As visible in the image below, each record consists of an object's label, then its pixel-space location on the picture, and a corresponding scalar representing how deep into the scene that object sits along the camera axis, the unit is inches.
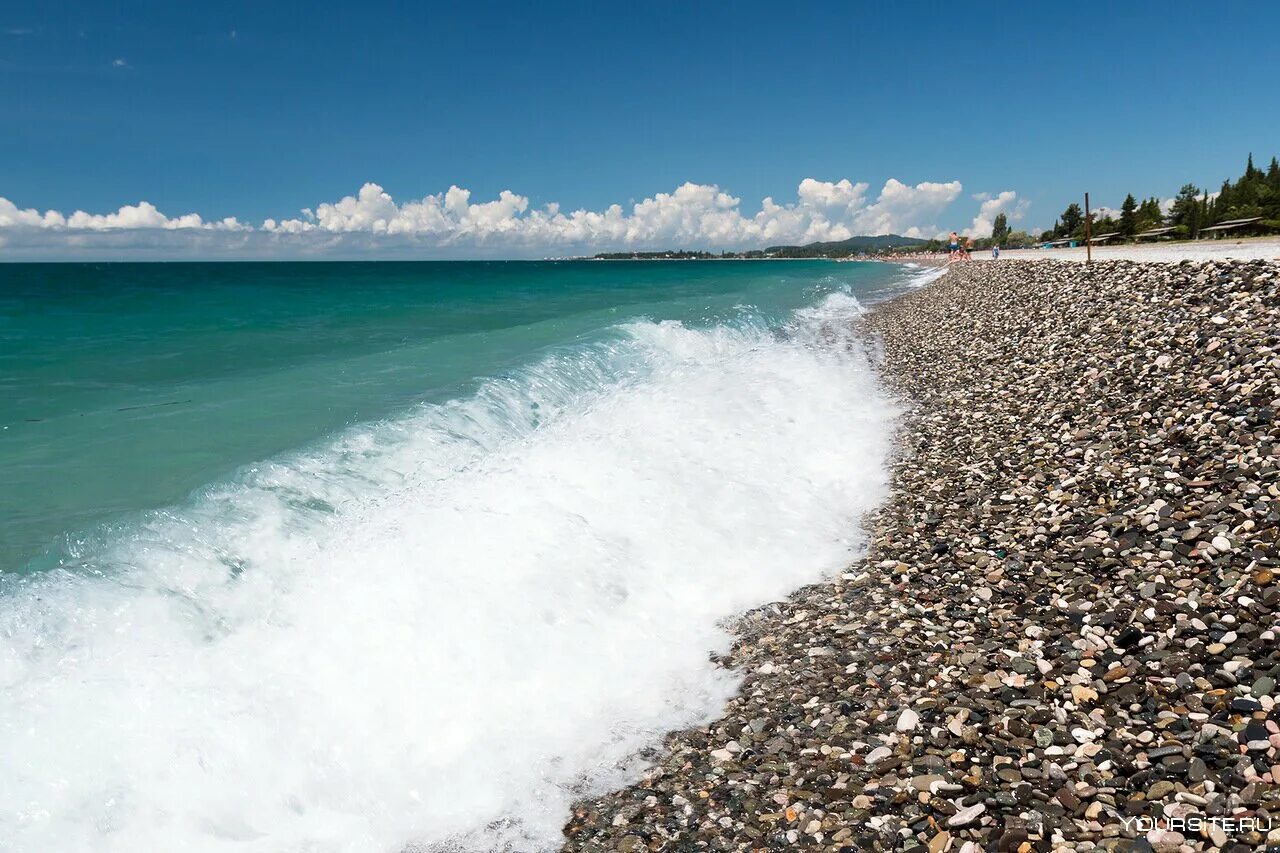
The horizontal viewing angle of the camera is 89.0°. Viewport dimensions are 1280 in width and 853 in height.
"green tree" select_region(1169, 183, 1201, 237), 2247.9
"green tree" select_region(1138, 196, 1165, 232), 2672.2
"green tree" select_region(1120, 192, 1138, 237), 2602.6
